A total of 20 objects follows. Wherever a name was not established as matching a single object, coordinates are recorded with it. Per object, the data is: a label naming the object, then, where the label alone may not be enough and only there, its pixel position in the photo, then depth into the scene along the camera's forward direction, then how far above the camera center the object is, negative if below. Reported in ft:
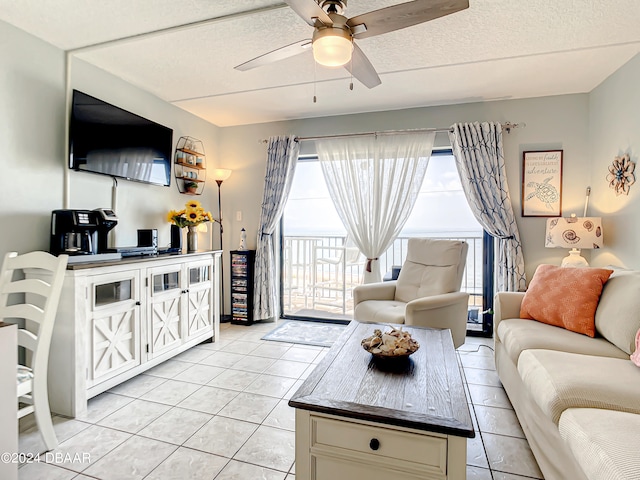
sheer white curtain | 11.89 +1.78
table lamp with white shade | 9.07 +0.00
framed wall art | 10.84 +1.62
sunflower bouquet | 10.59 +0.38
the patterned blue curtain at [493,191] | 10.91 +1.37
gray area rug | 11.24 -3.61
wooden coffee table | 3.65 -2.18
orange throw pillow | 6.58 -1.30
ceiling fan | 4.80 +3.18
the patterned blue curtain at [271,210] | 12.92 +0.75
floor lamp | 13.02 +1.75
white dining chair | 5.40 -1.54
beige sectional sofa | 3.44 -2.02
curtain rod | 11.05 +3.44
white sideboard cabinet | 6.66 -2.19
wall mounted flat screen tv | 8.05 +2.24
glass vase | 10.85 -0.35
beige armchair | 8.30 -1.70
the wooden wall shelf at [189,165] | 11.84 +2.24
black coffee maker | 7.47 -0.09
